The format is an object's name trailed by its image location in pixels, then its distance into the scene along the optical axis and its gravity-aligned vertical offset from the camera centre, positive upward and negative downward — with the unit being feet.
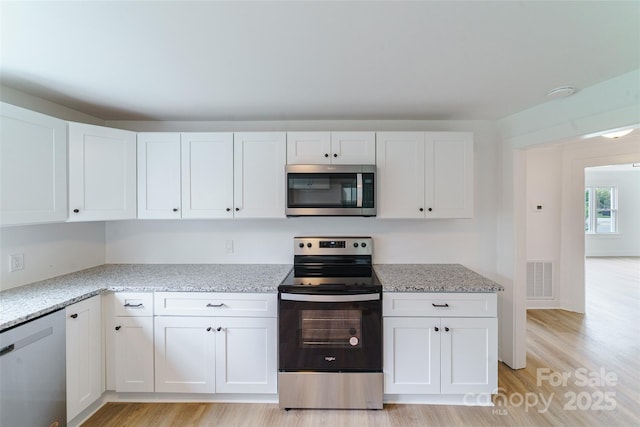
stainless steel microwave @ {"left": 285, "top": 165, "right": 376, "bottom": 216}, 7.00 +0.61
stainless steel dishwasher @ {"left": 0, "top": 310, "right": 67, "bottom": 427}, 4.35 -2.91
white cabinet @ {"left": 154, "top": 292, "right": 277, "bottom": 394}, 6.31 -3.18
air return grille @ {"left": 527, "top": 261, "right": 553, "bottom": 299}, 12.22 -3.30
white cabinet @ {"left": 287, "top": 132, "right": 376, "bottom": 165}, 7.32 +1.84
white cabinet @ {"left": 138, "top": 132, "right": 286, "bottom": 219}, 7.40 +0.97
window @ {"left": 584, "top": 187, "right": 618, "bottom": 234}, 23.88 +0.15
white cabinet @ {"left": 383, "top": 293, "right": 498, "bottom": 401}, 6.22 -3.14
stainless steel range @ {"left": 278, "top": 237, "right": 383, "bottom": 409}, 6.12 -3.19
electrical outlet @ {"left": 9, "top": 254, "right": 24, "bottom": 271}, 6.00 -1.13
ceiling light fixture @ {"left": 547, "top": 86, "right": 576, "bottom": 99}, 5.77 +2.73
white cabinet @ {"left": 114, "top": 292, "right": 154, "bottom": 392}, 6.32 -3.06
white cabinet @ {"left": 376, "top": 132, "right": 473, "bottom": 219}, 7.34 +1.08
